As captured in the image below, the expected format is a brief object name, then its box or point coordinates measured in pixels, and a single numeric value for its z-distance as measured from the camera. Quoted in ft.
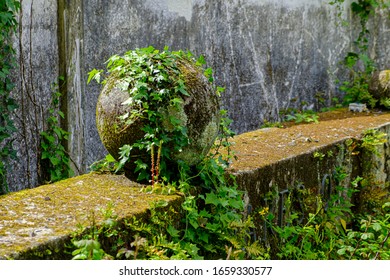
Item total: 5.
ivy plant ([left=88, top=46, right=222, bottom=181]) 20.94
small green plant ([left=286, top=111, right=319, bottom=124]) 43.36
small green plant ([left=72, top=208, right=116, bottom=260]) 15.49
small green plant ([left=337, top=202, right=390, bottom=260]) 25.31
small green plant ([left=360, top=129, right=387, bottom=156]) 34.55
